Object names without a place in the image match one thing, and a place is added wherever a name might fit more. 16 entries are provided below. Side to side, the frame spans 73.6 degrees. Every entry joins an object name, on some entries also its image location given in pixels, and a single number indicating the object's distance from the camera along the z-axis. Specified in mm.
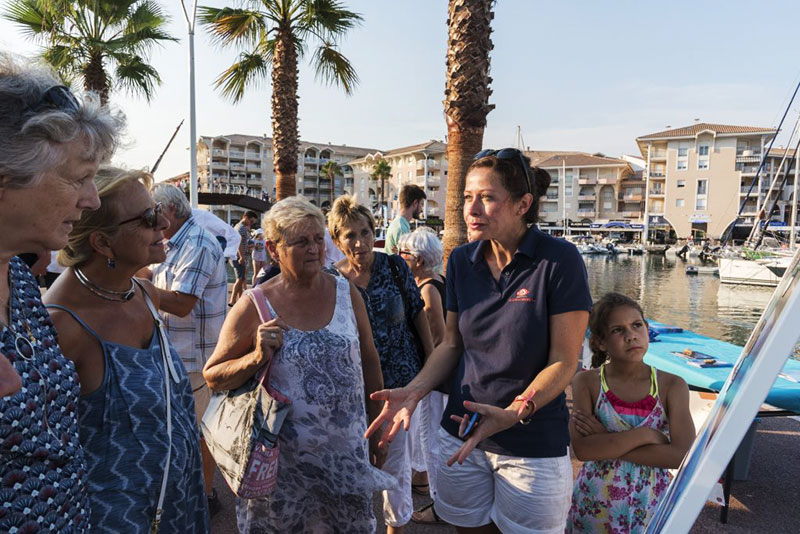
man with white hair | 3184
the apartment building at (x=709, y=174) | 66438
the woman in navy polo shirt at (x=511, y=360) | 2047
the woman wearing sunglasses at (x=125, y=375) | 1646
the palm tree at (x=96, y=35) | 11938
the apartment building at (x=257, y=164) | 82062
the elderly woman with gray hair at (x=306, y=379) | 2283
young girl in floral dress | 2330
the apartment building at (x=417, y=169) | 74375
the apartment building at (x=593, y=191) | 77438
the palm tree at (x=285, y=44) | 12156
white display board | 740
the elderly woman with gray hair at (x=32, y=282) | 1201
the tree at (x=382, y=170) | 68000
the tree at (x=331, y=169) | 68062
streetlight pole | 13625
